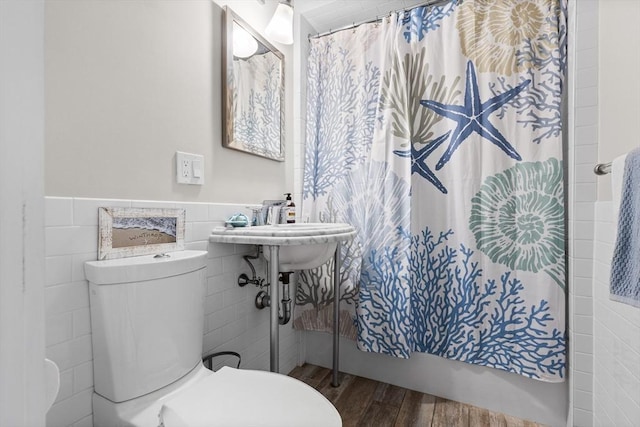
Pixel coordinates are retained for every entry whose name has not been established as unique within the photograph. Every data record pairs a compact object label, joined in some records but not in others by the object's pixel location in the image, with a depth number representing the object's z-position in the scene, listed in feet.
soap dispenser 5.38
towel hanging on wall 2.60
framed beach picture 3.03
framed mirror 4.45
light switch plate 3.78
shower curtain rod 5.42
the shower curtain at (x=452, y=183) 4.62
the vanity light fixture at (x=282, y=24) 4.99
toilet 2.49
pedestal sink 3.69
